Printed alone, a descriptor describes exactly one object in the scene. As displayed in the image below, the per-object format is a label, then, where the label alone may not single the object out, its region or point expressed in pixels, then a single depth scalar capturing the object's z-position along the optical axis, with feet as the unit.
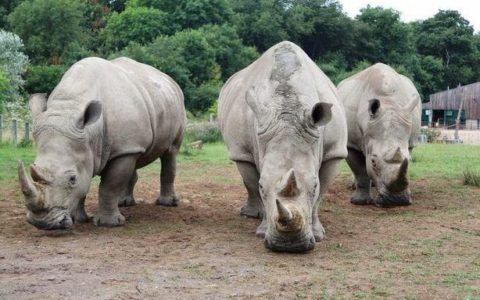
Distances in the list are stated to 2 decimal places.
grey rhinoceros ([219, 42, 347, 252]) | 19.61
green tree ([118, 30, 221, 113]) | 118.21
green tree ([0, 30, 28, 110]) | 91.76
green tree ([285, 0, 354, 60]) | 171.83
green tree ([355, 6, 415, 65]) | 175.11
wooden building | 152.97
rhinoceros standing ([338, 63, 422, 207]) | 28.84
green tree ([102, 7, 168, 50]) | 158.10
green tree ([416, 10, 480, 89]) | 189.57
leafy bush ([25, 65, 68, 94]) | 111.86
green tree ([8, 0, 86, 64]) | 132.98
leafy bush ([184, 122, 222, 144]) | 70.44
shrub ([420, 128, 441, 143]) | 88.22
